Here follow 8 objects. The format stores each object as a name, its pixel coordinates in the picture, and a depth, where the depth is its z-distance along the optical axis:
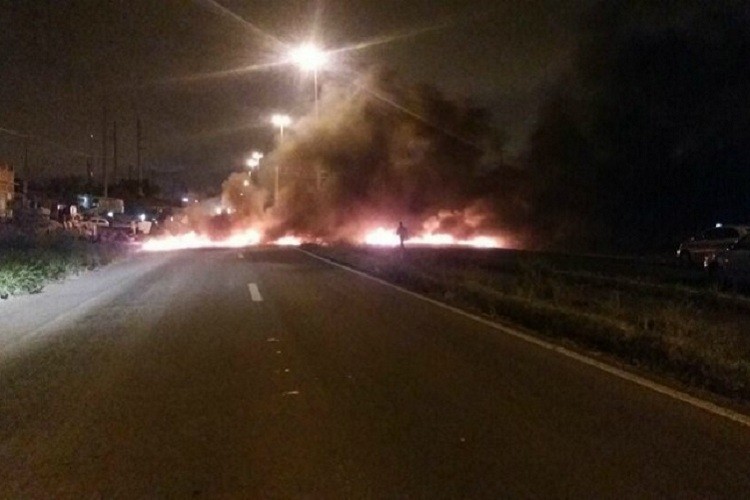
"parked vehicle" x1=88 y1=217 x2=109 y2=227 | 56.91
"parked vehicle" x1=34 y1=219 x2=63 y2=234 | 35.62
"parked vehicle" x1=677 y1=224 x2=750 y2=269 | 27.03
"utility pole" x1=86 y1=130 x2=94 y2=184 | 101.89
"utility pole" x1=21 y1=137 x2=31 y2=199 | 73.95
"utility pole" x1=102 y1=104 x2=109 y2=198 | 80.25
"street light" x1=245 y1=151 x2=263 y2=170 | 75.03
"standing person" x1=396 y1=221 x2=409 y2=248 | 30.70
